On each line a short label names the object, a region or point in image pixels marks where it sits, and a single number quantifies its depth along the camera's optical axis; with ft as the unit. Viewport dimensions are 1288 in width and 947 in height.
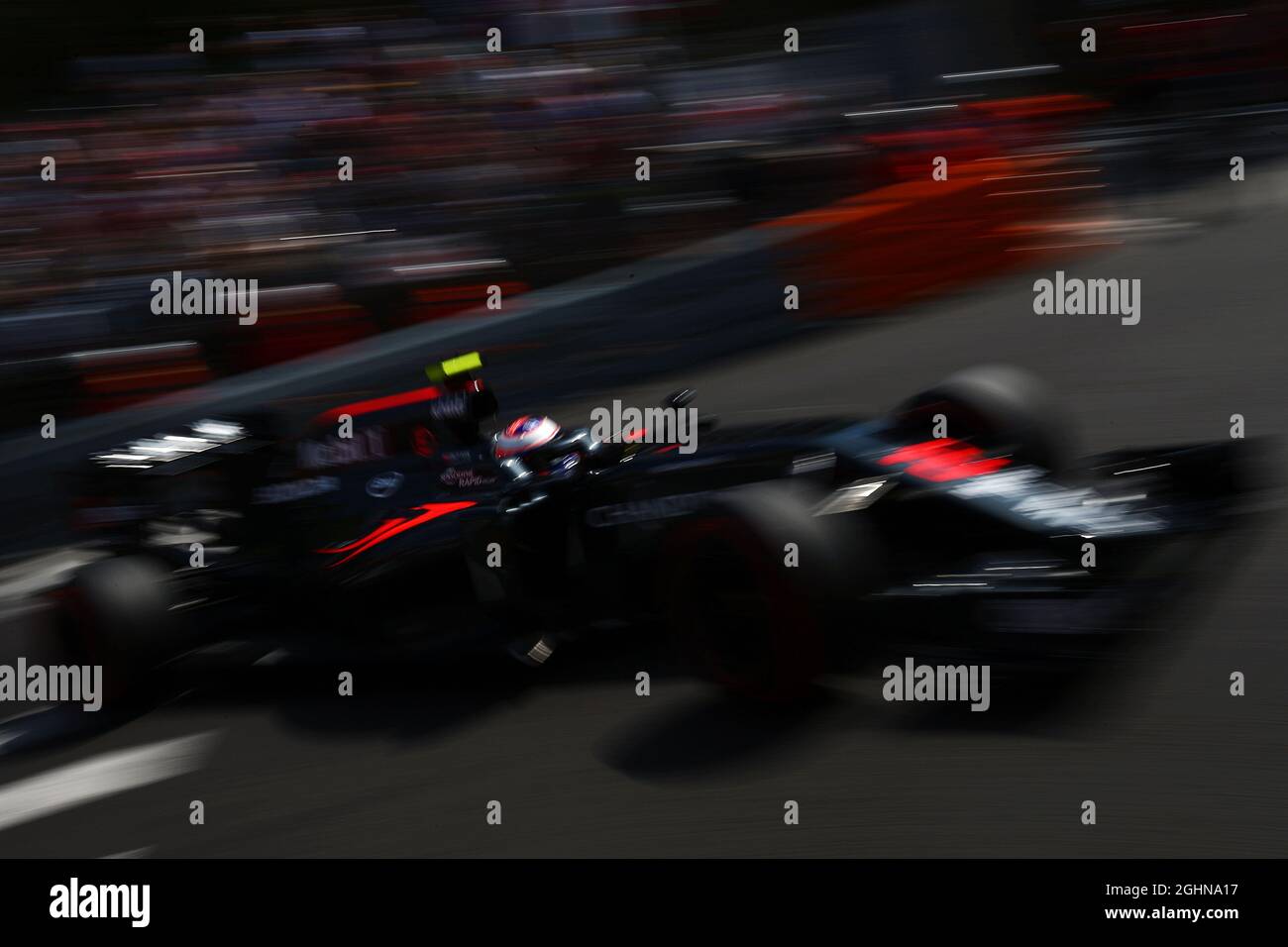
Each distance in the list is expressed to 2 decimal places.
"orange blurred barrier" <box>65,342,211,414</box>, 27.84
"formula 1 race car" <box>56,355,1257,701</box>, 12.39
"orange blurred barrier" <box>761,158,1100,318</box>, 28.81
